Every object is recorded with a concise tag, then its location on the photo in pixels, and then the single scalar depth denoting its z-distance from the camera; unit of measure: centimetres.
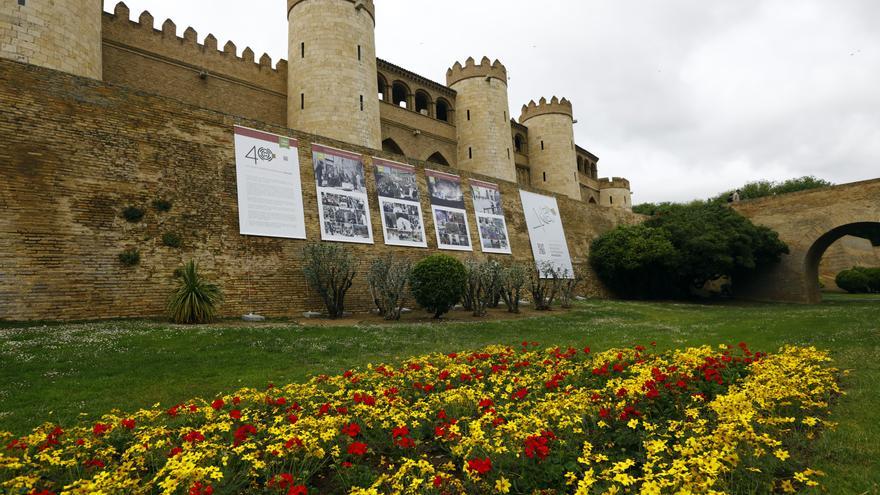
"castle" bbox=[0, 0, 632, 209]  1639
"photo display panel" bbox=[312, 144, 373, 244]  1614
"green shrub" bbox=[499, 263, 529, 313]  1758
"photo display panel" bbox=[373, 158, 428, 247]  1781
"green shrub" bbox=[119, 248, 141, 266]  1177
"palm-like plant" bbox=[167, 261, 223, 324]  1130
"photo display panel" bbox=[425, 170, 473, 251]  1958
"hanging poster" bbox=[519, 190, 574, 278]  2377
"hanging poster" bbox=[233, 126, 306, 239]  1441
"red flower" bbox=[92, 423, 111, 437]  405
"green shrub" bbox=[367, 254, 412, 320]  1442
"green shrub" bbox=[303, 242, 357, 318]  1434
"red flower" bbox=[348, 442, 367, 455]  337
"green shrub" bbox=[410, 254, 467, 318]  1488
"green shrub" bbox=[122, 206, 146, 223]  1218
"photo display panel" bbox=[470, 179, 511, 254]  2128
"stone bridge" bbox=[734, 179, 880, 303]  2464
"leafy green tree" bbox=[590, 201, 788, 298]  2475
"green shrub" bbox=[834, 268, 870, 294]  3592
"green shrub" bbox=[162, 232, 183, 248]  1259
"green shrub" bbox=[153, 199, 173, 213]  1277
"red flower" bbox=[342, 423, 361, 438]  396
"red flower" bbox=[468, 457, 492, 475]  287
